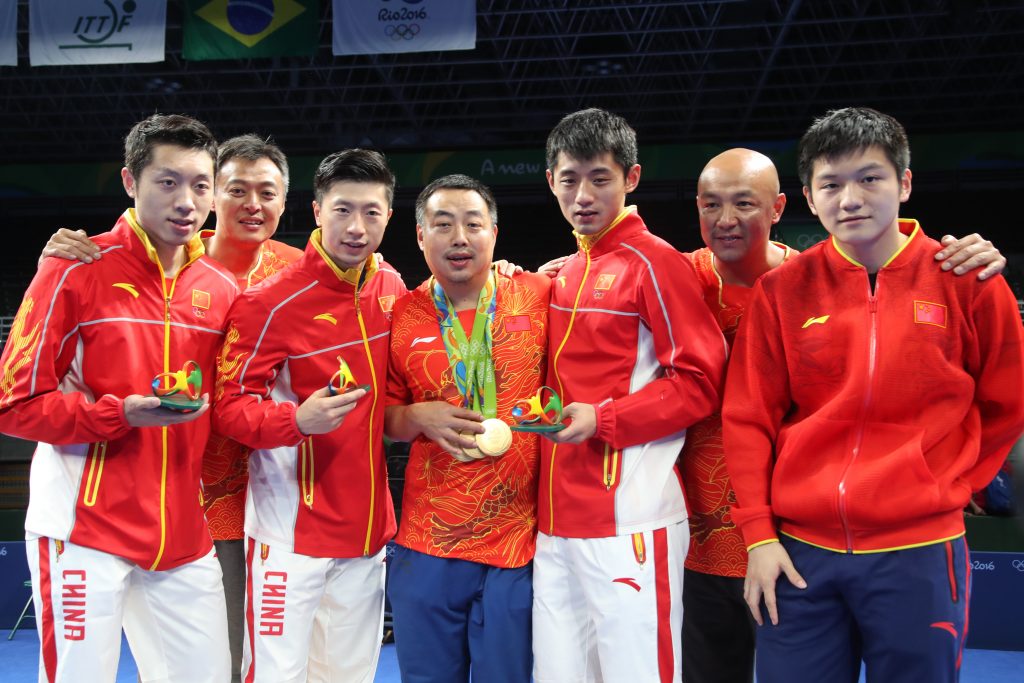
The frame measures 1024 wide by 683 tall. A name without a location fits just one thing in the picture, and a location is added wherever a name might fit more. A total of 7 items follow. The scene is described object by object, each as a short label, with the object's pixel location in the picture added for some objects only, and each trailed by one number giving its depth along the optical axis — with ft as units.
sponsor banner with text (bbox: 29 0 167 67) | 31.76
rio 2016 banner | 31.40
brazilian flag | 32.91
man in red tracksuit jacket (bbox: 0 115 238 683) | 9.23
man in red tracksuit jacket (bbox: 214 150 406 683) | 10.09
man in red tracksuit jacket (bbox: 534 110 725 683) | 9.36
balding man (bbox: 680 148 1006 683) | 10.49
